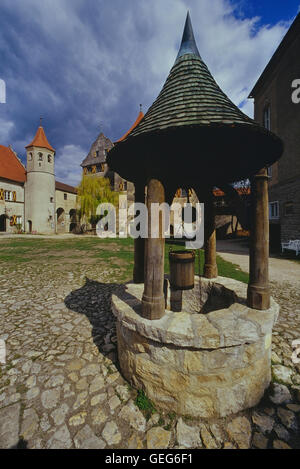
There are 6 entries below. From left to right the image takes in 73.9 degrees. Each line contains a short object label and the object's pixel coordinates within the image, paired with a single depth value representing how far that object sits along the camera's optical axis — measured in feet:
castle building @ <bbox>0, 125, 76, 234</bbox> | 88.58
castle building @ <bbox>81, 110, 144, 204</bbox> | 100.01
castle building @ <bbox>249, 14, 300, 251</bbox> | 37.45
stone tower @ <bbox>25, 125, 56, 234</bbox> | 91.81
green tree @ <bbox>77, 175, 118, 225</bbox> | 87.04
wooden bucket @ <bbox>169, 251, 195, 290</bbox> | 10.76
